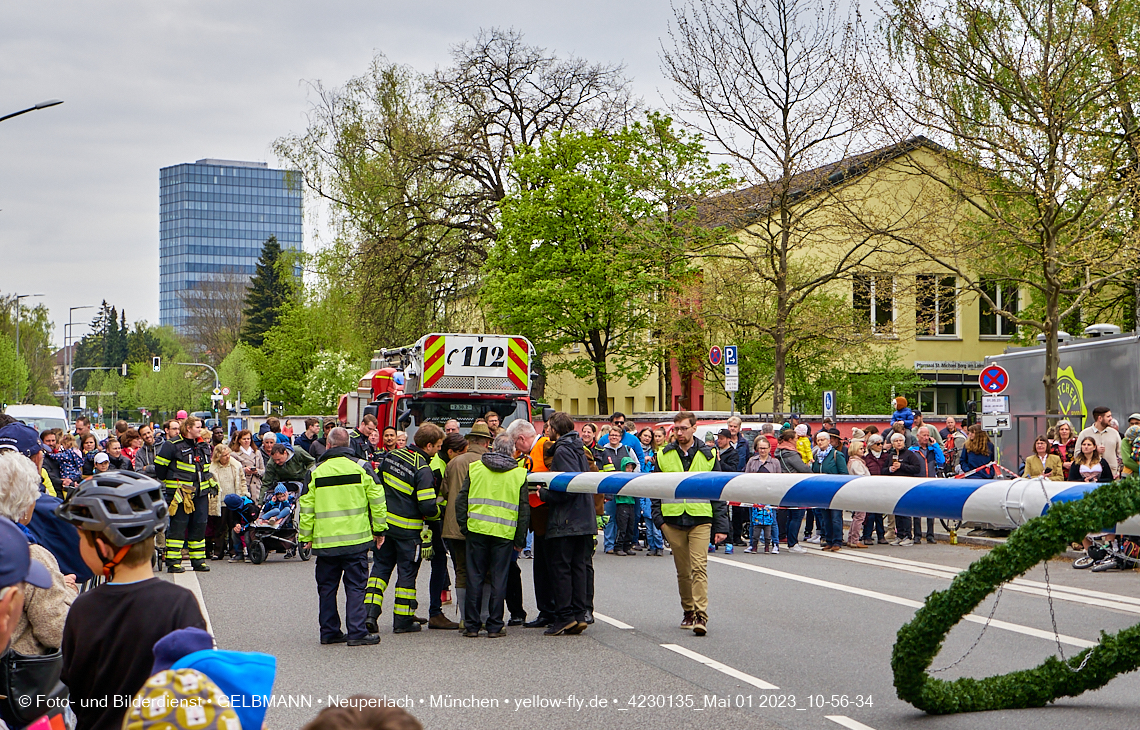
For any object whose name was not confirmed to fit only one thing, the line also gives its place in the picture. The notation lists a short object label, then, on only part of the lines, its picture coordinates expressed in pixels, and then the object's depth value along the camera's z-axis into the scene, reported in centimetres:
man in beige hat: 1101
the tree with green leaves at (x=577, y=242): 3641
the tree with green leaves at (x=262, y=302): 10900
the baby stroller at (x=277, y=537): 1725
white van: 3366
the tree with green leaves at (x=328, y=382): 6041
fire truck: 1939
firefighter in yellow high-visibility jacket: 995
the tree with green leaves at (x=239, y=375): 9194
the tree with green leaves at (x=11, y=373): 6619
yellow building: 2499
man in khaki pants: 1036
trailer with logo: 2048
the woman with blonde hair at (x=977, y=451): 2002
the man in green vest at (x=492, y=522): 1038
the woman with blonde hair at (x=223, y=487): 1752
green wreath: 612
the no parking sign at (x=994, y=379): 2467
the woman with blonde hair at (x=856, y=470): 1948
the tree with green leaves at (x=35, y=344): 7672
